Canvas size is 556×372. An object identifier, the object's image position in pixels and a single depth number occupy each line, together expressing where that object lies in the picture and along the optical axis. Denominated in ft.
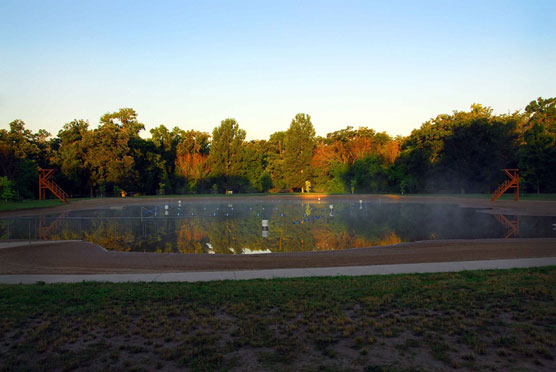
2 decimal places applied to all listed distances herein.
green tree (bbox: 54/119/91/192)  177.88
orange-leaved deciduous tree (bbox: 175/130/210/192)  216.74
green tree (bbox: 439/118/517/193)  181.47
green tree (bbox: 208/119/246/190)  220.02
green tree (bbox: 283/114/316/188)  237.04
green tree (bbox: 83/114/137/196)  181.37
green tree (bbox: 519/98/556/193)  165.68
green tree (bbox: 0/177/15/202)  125.59
